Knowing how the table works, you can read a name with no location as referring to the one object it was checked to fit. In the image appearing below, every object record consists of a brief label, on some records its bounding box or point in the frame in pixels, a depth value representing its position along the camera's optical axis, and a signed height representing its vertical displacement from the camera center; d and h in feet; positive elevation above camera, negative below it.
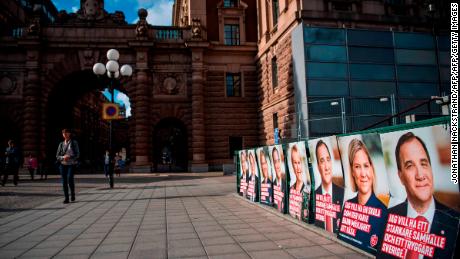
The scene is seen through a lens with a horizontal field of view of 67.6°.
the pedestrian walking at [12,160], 52.65 +0.55
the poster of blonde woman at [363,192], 14.02 -1.66
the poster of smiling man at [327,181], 17.39 -1.39
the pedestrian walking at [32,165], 69.97 -0.40
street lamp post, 46.91 +12.68
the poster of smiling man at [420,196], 10.76 -1.47
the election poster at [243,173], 33.65 -1.53
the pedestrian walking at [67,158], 33.65 +0.39
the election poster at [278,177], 24.24 -1.46
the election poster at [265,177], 27.22 -1.65
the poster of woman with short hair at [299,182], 20.70 -1.63
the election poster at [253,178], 30.55 -1.93
